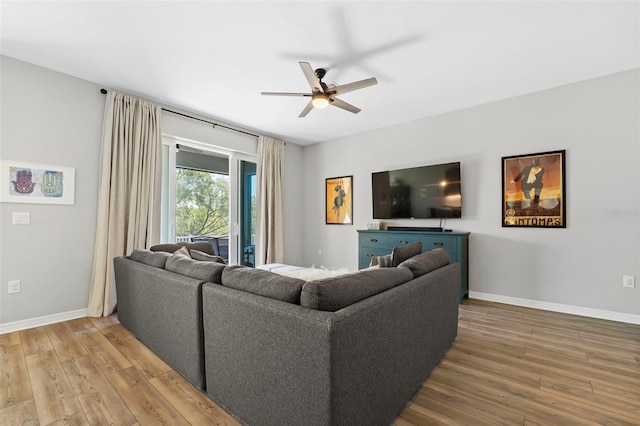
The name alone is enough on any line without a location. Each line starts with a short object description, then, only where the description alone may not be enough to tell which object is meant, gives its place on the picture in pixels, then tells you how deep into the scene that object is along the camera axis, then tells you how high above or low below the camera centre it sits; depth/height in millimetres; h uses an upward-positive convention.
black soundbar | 4156 -195
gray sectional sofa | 1180 -616
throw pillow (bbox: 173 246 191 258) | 2766 -343
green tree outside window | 4266 +192
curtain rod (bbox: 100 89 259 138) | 3382 +1429
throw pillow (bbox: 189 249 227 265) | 2422 -352
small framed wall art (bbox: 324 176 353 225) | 5348 +282
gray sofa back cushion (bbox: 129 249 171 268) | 2339 -365
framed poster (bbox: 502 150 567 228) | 3365 +302
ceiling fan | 2533 +1194
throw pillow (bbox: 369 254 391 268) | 2234 -359
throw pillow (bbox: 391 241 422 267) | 2238 -307
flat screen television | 4059 +345
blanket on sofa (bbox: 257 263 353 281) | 2717 -589
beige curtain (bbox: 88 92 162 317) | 3277 +326
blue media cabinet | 3742 -391
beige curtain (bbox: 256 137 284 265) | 5172 +185
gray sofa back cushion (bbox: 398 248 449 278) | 2025 -349
